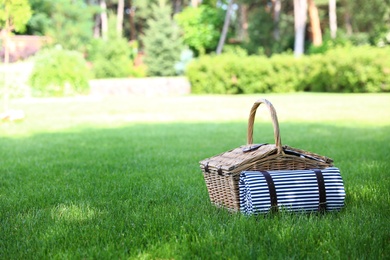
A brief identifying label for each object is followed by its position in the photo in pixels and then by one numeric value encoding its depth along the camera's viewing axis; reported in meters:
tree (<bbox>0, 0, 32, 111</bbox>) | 15.50
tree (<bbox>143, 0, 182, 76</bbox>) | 45.28
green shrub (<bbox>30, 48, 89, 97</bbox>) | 26.91
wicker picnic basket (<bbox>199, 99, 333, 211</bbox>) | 4.34
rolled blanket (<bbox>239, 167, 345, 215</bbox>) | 4.15
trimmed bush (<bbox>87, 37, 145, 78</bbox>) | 41.16
